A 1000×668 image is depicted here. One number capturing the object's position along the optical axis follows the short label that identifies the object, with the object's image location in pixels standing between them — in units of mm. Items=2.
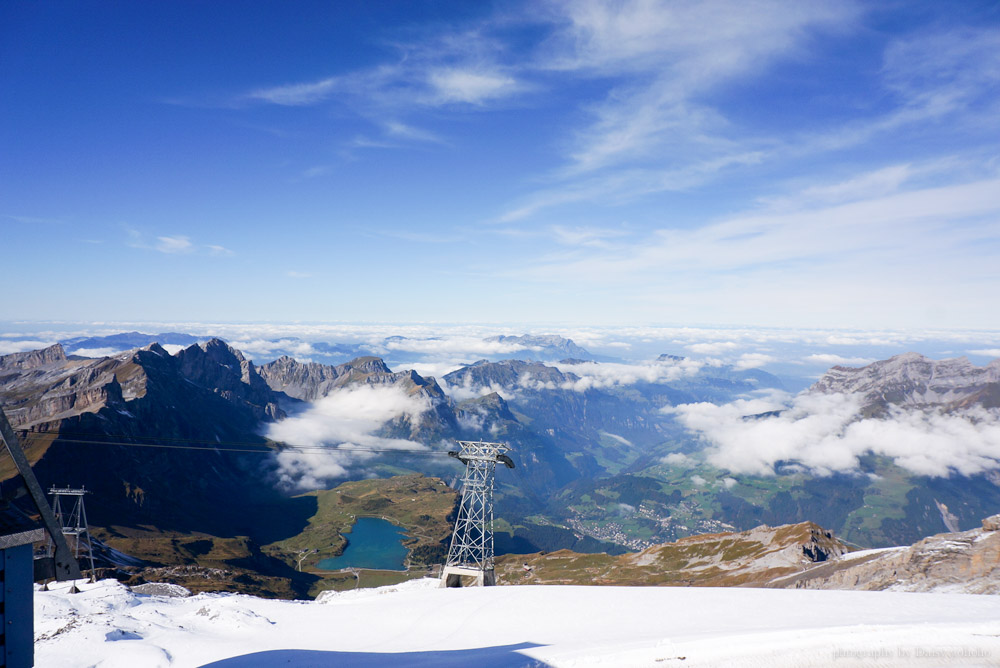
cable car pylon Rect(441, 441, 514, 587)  64000
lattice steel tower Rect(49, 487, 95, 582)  64812
